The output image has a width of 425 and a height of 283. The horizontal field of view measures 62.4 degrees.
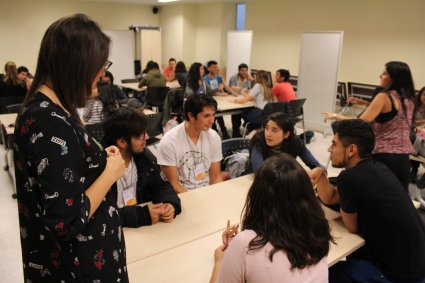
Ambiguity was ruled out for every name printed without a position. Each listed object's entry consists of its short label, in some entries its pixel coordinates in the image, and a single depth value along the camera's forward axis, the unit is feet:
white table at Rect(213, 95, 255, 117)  17.05
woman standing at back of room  8.65
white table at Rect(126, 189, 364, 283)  4.45
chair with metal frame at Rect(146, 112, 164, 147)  12.98
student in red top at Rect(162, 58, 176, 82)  27.37
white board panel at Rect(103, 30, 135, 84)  33.73
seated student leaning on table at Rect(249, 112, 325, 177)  8.28
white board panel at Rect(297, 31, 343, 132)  19.43
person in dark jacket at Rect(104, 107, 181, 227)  6.33
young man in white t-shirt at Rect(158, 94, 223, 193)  7.79
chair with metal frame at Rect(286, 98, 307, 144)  16.39
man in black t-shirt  5.12
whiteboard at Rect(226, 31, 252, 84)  27.32
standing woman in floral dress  2.76
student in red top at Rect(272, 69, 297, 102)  17.38
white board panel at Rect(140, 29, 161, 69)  34.45
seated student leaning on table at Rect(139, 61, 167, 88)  22.09
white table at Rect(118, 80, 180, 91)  23.09
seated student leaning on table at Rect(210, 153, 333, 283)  3.43
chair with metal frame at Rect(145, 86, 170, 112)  20.10
